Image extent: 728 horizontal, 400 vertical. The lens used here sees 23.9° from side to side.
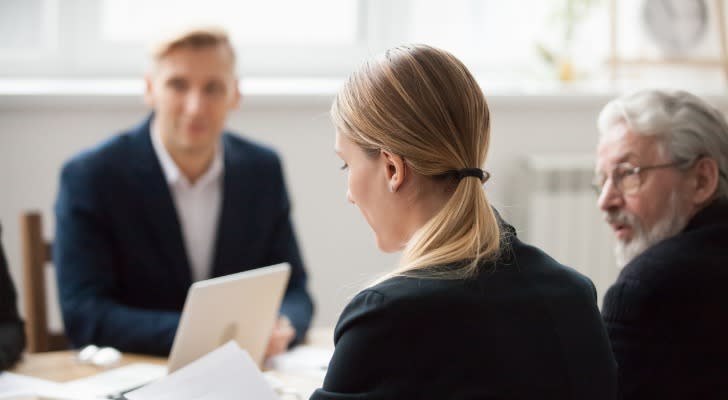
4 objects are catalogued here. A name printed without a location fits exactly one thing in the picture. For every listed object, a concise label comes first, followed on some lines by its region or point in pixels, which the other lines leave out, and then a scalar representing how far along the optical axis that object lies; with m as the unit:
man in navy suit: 2.76
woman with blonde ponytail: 1.92
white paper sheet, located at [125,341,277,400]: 2.16
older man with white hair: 2.26
